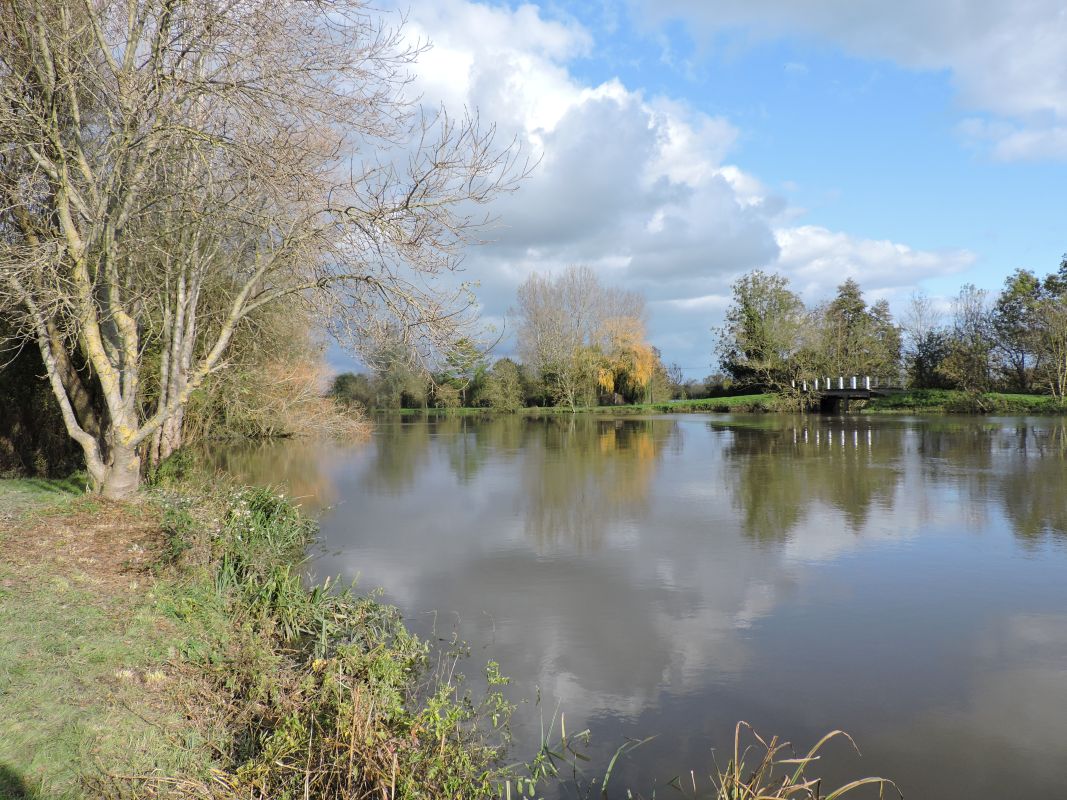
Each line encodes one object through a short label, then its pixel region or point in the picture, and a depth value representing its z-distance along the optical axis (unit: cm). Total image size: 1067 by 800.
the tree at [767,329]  3919
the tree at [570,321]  4444
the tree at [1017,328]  3675
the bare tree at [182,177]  687
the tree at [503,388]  4906
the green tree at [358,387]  5088
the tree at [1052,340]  3316
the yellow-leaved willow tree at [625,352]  4444
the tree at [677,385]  5106
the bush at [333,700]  311
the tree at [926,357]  4069
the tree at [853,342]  4034
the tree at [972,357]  3641
